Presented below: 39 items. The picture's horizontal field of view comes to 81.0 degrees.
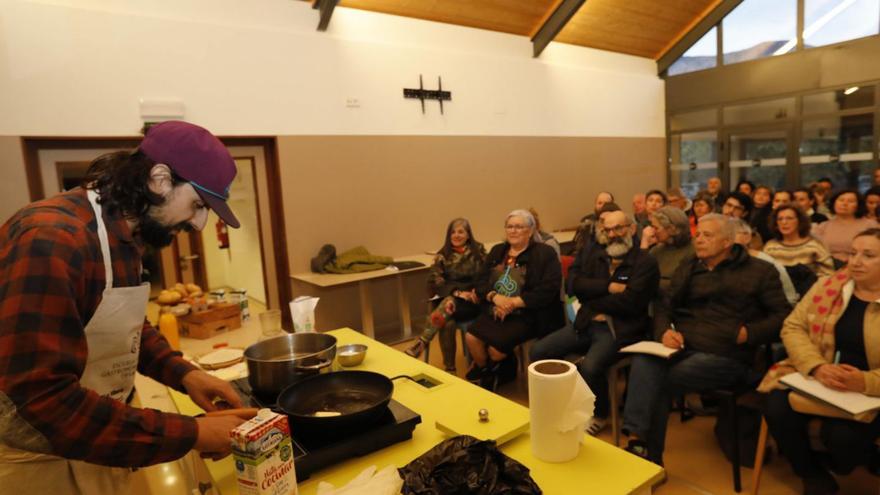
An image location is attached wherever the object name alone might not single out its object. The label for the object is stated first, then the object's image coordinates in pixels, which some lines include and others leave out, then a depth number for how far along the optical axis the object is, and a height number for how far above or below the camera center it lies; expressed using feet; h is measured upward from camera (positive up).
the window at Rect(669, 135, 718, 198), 23.36 +1.11
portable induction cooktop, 3.52 -1.67
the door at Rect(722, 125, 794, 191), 21.26 +1.03
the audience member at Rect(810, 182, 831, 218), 16.68 -0.71
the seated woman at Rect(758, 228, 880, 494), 6.27 -2.42
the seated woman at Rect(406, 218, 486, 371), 11.83 -2.02
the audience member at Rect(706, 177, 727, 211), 18.74 -0.35
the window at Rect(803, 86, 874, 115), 18.99 +2.79
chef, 2.73 -0.52
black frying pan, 3.66 -1.51
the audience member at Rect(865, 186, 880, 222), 13.74 -0.80
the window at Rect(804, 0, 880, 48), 18.78 +5.73
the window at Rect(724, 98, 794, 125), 20.97 +2.83
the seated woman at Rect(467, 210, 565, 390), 10.41 -2.13
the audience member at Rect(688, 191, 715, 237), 14.71 -0.69
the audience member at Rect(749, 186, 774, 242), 16.03 -0.91
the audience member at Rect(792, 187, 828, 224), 15.24 -0.78
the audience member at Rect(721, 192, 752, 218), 14.24 -0.70
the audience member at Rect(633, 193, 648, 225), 17.03 -0.56
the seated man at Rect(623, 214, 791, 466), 7.70 -2.33
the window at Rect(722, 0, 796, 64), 20.72 +6.16
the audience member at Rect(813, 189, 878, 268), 12.49 -1.23
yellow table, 3.44 -1.87
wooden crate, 8.27 -1.73
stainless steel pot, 4.38 -1.35
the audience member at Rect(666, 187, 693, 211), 17.01 -0.50
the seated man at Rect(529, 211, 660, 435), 9.02 -2.07
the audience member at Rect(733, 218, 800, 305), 8.18 -1.52
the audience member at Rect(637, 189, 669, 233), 15.11 -0.45
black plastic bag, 3.13 -1.70
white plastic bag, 6.33 -1.29
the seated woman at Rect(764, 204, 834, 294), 10.13 -1.44
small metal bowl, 5.79 -1.67
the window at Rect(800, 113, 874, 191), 19.13 +0.91
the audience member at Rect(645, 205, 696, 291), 9.93 -1.00
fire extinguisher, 17.20 -0.67
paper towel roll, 3.60 -1.54
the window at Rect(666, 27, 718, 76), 22.62 +5.68
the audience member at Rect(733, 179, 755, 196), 18.58 -0.27
